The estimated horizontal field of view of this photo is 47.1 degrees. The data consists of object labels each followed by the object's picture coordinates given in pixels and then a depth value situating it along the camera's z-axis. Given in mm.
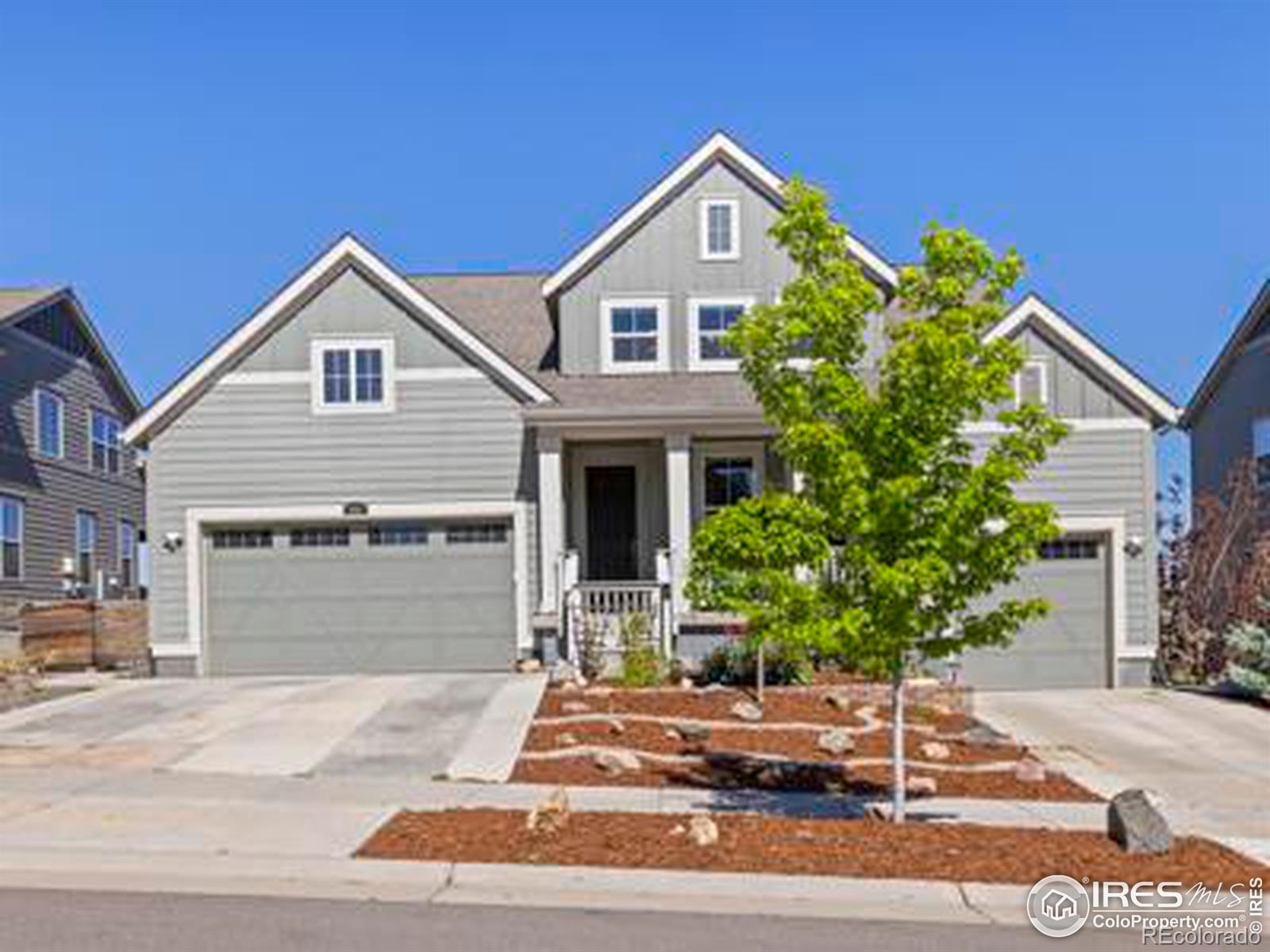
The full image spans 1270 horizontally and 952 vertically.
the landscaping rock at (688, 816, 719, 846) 10219
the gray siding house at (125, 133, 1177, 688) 22312
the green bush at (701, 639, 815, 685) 19141
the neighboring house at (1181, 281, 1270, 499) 28141
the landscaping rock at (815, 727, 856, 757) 15211
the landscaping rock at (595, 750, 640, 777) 13844
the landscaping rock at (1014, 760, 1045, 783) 13797
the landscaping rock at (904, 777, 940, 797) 13125
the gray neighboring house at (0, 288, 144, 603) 30375
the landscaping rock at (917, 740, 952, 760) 15008
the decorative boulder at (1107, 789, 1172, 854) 10211
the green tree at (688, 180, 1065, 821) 10820
